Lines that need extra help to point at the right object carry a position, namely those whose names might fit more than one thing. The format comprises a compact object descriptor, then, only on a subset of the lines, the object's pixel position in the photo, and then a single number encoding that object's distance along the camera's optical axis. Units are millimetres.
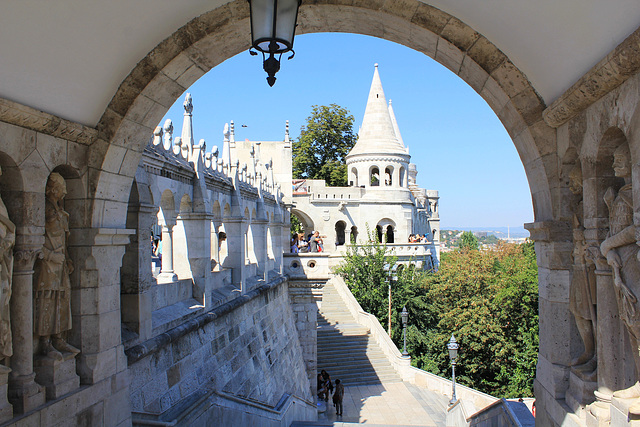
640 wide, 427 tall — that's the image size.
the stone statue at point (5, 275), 3784
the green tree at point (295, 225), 41475
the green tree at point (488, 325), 21812
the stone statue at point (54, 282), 4320
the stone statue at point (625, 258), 3166
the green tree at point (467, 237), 63744
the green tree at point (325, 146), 43031
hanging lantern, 3271
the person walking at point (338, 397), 15898
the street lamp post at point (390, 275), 23895
